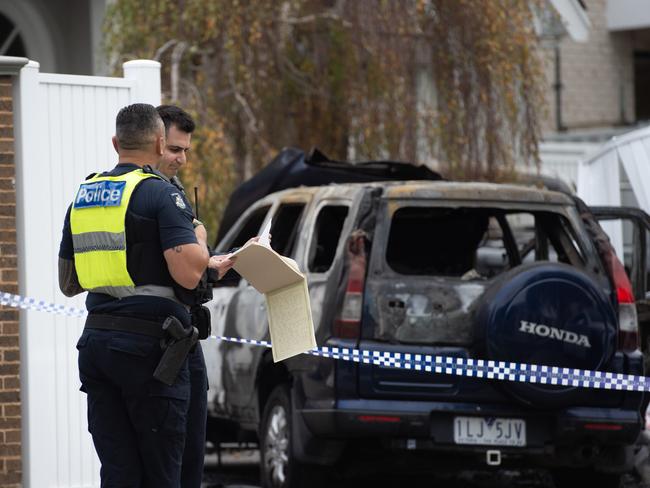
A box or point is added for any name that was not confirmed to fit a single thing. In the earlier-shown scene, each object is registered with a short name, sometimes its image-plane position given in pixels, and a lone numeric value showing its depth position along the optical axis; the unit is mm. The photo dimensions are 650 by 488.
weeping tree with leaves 28625
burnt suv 16047
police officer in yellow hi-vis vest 11172
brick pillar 15820
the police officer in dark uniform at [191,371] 11906
